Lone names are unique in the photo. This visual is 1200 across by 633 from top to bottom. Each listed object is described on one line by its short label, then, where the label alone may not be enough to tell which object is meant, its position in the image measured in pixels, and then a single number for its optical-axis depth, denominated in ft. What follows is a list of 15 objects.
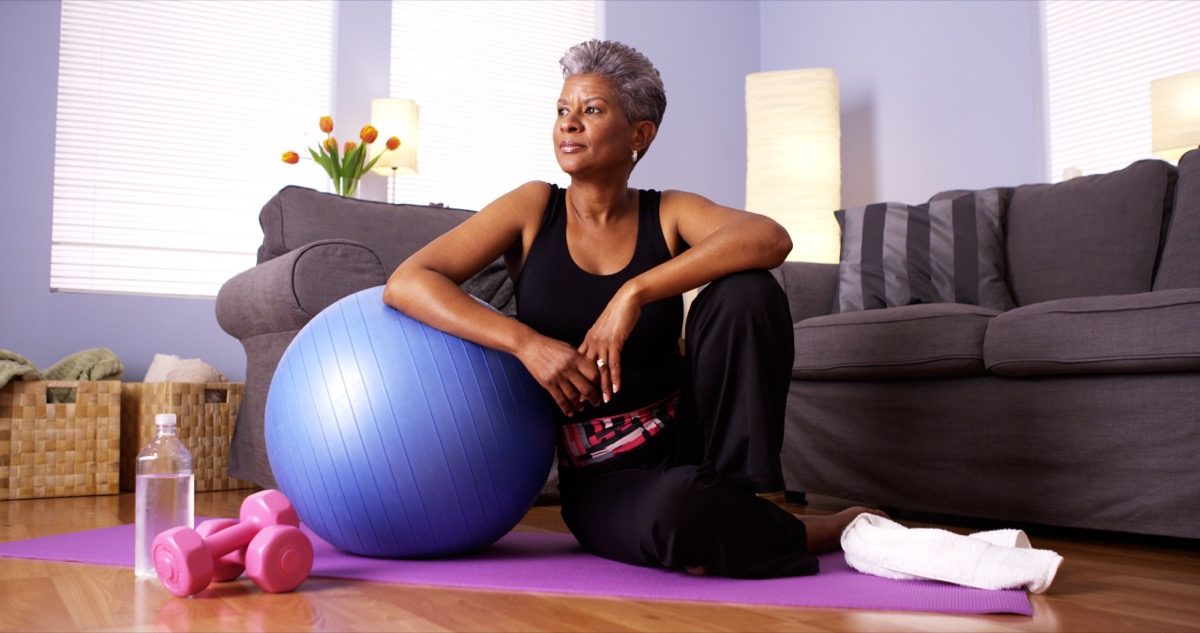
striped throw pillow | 10.27
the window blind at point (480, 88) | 16.81
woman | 5.57
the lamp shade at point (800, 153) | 16.25
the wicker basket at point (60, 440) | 10.39
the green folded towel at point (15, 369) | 10.36
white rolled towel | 5.24
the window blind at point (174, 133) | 14.16
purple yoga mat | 4.97
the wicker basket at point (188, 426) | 11.14
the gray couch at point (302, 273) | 8.65
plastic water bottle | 5.81
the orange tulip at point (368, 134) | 14.05
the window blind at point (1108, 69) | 13.50
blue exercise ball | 5.56
